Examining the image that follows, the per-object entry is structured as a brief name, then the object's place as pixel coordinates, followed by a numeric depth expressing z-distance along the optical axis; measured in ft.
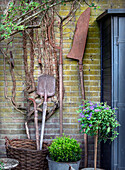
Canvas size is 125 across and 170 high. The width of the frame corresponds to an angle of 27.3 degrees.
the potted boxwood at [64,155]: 10.48
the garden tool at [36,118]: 12.09
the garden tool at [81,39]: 12.56
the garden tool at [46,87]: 12.57
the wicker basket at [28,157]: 11.14
